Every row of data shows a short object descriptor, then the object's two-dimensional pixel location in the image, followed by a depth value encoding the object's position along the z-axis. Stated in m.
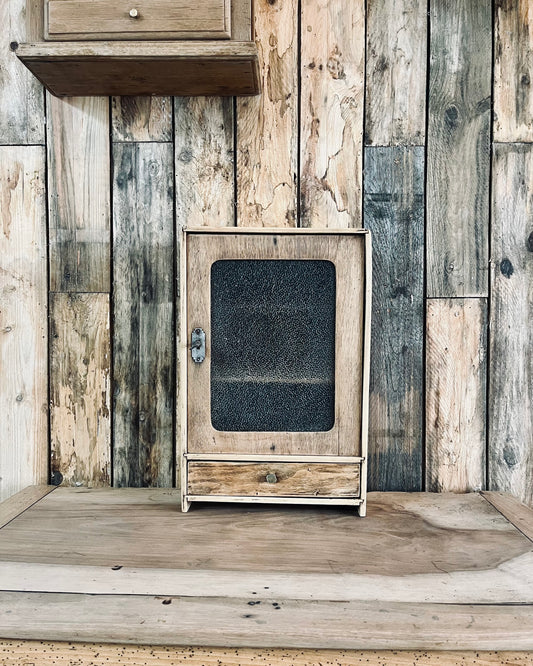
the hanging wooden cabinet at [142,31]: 0.96
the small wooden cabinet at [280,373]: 1.01
